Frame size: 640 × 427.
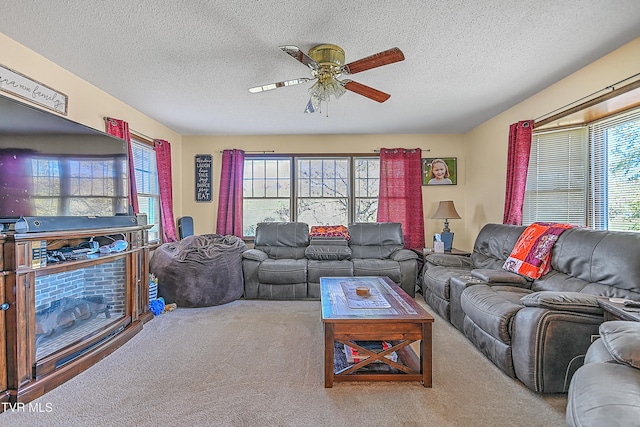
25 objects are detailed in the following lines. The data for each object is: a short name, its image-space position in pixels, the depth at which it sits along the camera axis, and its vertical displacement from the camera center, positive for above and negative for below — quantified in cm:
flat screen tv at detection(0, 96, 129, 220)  186 +31
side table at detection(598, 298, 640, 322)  148 -53
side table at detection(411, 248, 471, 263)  407 -60
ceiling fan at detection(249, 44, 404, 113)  201 +102
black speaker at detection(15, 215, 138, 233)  186 -9
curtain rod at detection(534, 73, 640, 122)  227 +97
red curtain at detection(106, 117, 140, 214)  321 +80
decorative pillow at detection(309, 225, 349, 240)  457 -33
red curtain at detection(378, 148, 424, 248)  485 +41
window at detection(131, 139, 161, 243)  385 +39
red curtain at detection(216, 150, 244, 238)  483 +24
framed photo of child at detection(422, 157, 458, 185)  494 +63
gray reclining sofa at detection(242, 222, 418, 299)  389 -69
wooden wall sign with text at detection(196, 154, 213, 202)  496 +54
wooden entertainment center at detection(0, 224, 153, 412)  178 -71
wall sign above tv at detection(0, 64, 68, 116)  218 +94
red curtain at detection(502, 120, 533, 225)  333 +48
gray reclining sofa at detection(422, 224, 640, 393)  178 -67
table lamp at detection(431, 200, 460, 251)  438 -8
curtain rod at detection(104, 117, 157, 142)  364 +95
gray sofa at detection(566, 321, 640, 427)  95 -62
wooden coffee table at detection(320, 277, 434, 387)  192 -82
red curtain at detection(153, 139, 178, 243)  416 +30
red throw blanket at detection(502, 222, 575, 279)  262 -37
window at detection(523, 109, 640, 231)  254 +33
